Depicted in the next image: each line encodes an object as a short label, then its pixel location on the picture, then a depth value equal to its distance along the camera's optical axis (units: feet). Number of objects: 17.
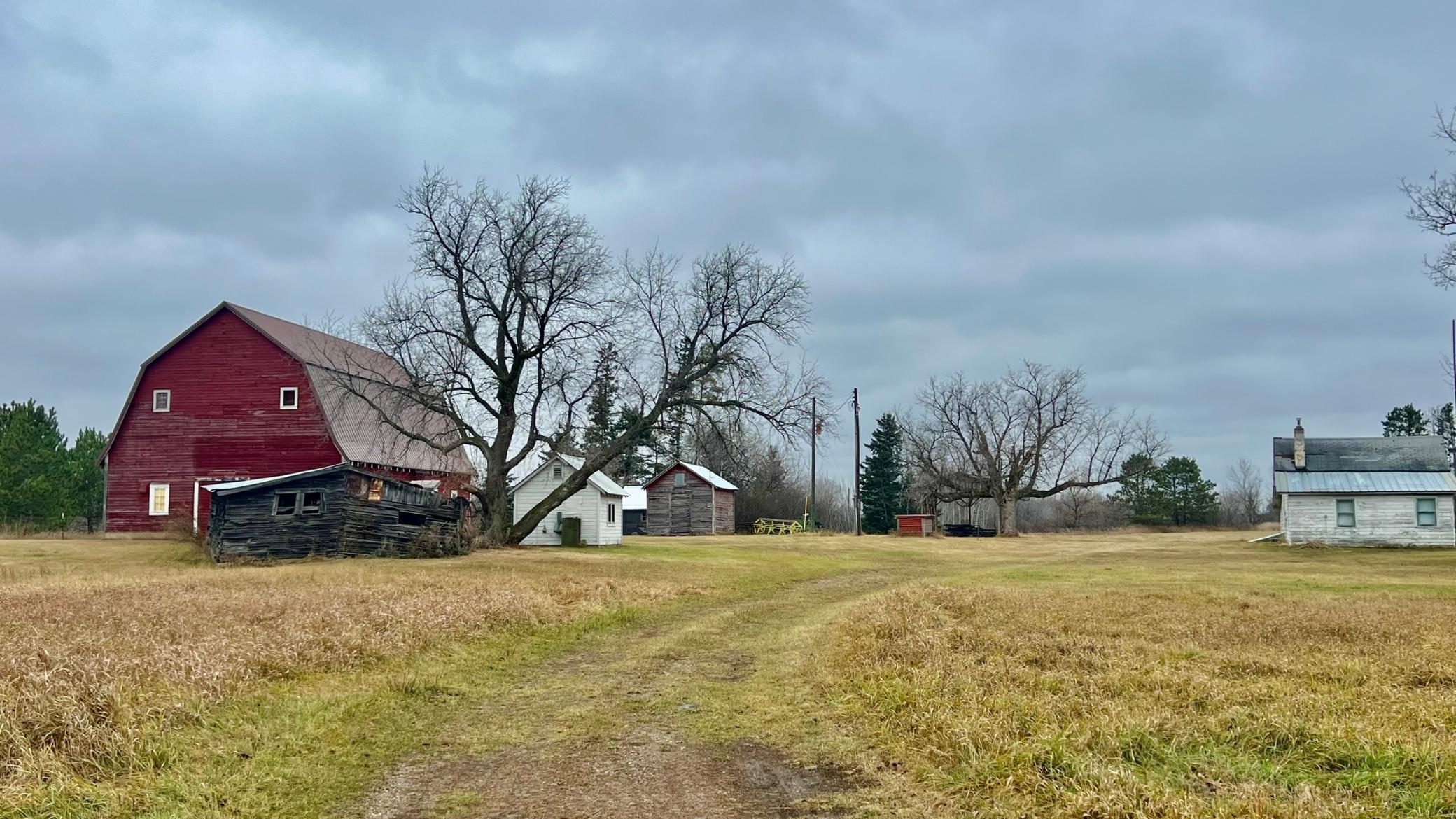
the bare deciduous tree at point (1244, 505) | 287.28
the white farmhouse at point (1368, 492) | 142.10
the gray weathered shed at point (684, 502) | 208.23
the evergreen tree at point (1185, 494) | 275.59
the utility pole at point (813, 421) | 114.32
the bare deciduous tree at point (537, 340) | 116.26
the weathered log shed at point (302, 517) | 97.25
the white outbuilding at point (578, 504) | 141.79
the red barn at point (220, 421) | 131.44
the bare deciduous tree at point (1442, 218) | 91.25
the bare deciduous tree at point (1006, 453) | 222.07
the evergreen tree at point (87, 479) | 181.06
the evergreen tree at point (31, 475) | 168.25
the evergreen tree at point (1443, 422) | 280.72
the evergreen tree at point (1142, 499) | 275.39
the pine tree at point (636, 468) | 250.33
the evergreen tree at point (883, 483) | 251.80
